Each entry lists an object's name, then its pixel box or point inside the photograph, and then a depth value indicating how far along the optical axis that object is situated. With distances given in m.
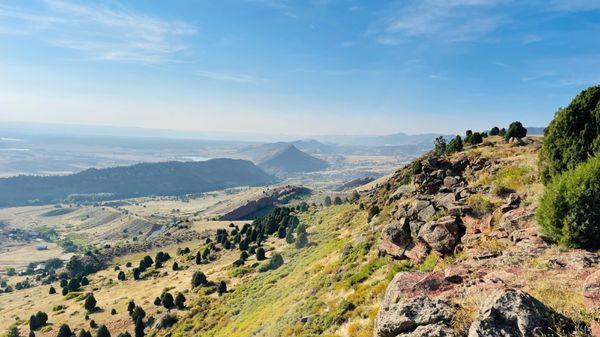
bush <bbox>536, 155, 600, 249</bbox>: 15.29
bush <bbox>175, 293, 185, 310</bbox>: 52.59
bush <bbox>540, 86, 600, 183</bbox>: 22.67
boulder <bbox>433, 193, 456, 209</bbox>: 25.87
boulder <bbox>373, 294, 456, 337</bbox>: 10.95
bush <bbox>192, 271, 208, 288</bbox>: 60.44
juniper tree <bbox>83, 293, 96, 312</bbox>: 61.66
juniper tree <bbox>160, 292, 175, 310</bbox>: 54.41
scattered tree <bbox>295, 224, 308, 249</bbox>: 65.64
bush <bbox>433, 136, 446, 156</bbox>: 70.36
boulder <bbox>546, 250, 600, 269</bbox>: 13.29
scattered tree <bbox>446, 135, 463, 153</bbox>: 52.66
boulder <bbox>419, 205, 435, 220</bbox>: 25.60
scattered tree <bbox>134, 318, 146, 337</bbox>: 48.91
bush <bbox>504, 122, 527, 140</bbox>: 51.00
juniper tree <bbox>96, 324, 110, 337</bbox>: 49.53
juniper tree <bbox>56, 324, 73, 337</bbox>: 53.12
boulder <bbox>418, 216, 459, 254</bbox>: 21.36
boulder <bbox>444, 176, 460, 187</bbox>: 33.74
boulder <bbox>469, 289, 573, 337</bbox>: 9.53
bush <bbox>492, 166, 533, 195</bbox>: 24.70
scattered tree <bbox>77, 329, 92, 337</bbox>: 50.09
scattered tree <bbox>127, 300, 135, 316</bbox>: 56.08
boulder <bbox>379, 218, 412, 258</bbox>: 25.56
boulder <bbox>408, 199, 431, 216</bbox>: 26.96
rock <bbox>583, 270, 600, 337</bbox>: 9.41
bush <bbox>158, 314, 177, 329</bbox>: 49.22
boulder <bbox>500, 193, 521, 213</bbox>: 21.64
